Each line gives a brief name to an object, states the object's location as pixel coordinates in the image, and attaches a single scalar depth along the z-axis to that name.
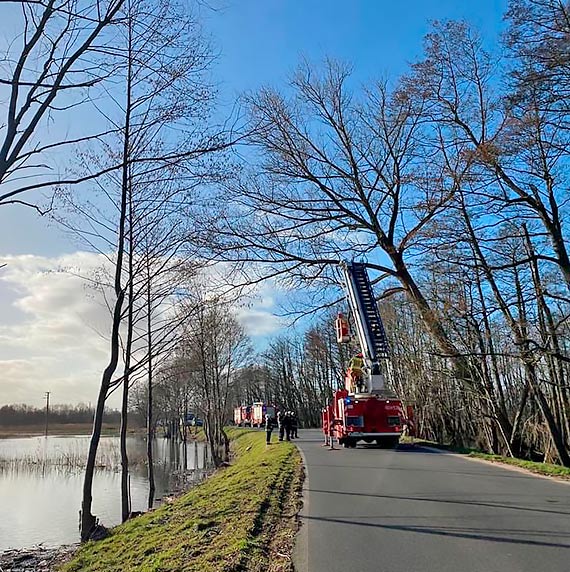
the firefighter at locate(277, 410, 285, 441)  28.76
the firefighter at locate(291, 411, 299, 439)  29.72
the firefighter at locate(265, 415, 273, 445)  26.95
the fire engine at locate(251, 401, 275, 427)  55.66
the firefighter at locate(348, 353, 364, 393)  20.21
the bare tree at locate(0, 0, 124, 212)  5.96
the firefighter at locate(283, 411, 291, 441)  28.86
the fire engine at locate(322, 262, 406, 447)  19.42
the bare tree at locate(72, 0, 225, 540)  11.16
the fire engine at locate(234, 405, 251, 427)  67.24
